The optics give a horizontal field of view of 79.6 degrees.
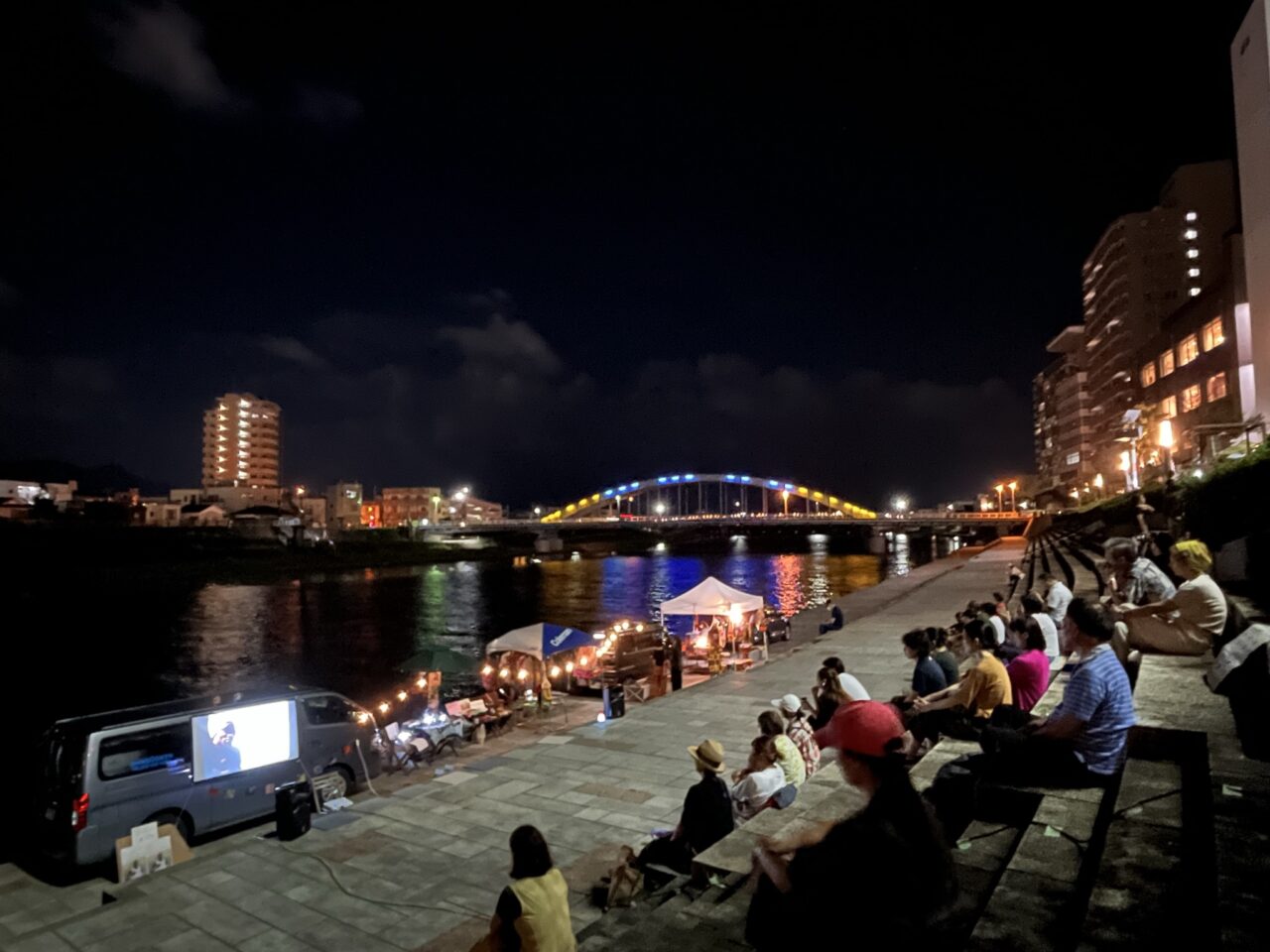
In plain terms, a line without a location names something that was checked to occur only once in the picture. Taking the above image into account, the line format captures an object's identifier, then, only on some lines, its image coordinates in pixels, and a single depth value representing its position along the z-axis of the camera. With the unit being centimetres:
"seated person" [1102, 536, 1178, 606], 920
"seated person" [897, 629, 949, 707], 913
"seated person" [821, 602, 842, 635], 2359
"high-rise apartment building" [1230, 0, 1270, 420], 2052
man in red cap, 250
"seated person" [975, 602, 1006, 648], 1151
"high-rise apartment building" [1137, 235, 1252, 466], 4197
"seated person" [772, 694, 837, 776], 750
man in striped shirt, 482
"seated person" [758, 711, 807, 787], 676
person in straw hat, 584
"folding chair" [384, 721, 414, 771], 1240
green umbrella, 1734
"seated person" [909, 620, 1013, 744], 685
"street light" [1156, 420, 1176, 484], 3872
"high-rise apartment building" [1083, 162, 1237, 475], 8281
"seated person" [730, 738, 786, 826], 642
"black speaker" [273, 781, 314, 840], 846
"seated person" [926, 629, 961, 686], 955
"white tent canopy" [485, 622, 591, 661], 1727
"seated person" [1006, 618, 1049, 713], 739
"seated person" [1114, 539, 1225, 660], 685
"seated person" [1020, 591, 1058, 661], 940
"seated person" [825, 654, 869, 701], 810
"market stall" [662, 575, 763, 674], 2159
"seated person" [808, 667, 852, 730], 770
